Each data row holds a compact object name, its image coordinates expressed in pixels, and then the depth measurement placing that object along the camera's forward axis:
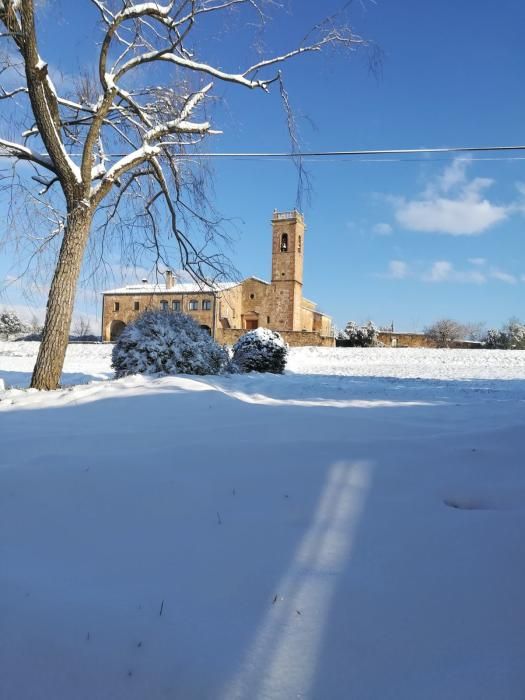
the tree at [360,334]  31.72
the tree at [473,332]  44.58
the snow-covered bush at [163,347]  7.12
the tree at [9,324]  40.81
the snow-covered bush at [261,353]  12.05
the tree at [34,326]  44.09
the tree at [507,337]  29.84
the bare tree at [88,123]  5.59
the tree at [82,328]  58.92
